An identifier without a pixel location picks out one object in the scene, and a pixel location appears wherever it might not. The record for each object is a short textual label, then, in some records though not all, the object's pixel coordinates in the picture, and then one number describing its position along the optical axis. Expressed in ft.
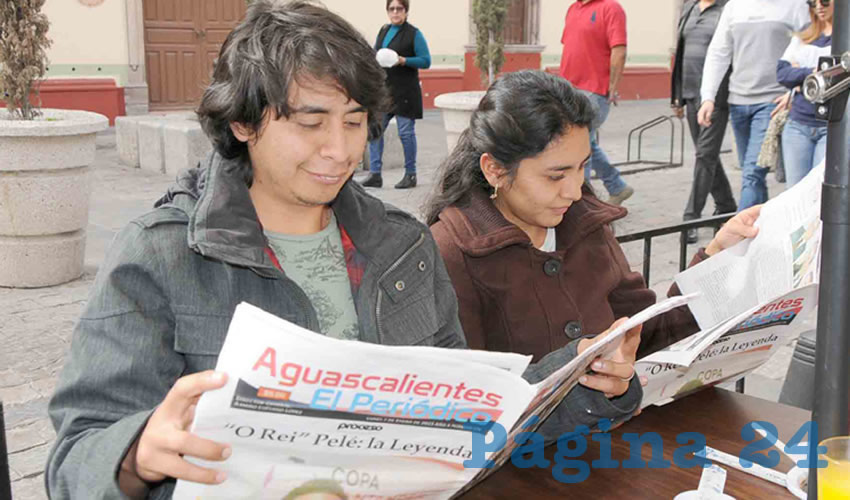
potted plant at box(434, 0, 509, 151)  22.53
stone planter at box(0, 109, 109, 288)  13.65
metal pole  2.43
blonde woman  13.34
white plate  3.78
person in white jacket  15.23
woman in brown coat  5.73
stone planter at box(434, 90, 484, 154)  21.89
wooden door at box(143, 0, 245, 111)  36.27
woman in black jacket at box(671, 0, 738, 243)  16.63
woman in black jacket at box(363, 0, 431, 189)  22.58
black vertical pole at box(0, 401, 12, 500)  3.62
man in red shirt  18.63
